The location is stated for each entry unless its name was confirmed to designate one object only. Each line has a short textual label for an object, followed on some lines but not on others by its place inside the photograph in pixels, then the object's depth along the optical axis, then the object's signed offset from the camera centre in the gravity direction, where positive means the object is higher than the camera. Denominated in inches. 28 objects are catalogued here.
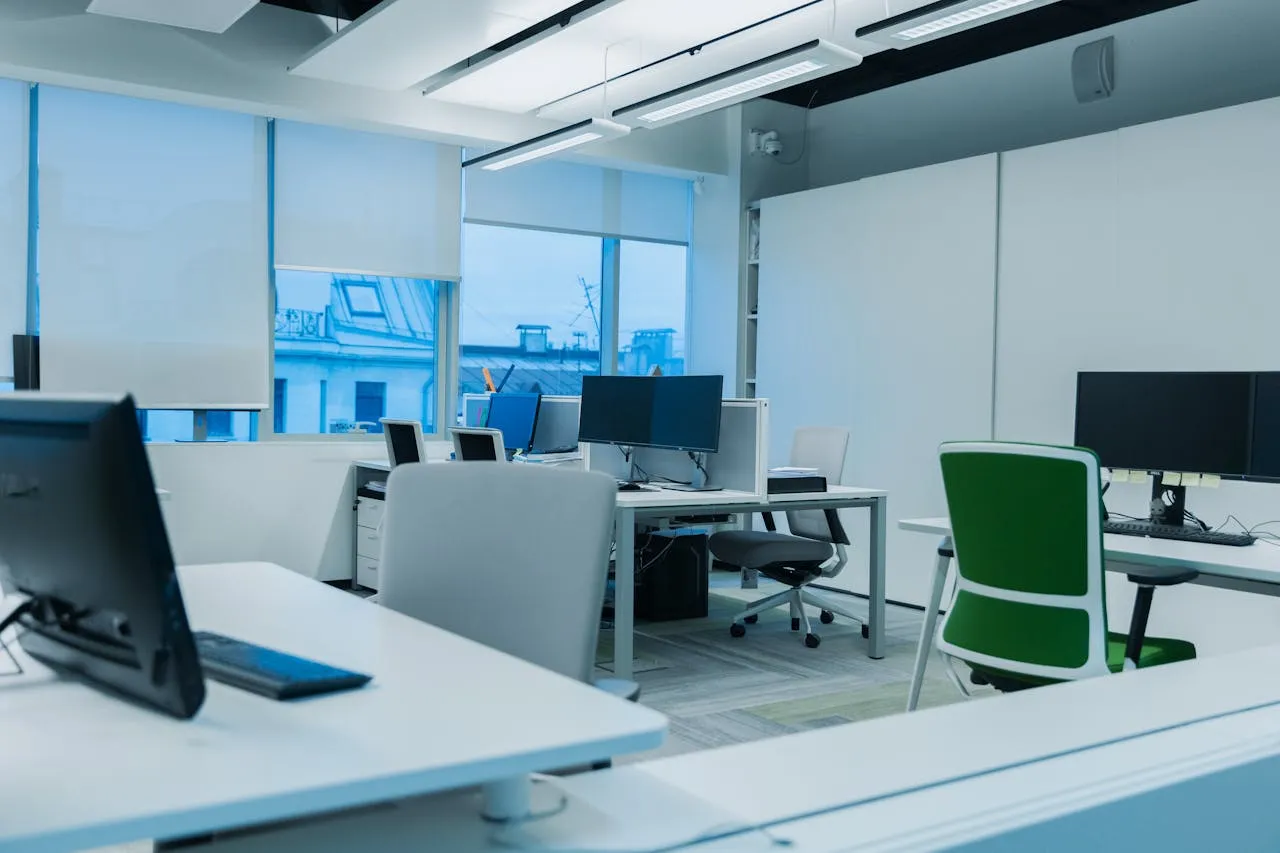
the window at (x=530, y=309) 299.7 +19.2
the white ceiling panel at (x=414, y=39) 201.9 +67.1
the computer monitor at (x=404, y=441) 220.8 -14.2
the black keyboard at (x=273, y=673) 48.7 -14.1
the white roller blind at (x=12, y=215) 233.6 +31.9
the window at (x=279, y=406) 272.4 -9.0
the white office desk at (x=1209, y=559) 120.4 -18.9
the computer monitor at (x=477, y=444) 199.5 -13.2
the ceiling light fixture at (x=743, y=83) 190.9 +57.7
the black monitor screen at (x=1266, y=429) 139.9 -4.3
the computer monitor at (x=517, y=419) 246.7 -9.8
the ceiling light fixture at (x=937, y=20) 170.6 +59.3
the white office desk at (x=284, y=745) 35.7 -14.5
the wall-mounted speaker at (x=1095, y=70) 237.6 +70.5
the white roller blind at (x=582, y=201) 297.0 +50.6
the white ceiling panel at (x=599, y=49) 201.5 +67.3
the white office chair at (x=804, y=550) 211.5 -32.7
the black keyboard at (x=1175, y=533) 137.5 -18.1
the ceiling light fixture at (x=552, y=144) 236.7 +53.7
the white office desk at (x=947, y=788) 45.0 -18.8
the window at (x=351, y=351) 273.7 +5.5
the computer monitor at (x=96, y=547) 41.0 -7.5
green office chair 108.7 -19.2
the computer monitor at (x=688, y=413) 188.4 -5.8
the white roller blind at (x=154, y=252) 237.6 +26.1
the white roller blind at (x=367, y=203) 266.4 +43.0
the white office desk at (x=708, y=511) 173.3 -22.4
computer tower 233.8 -42.6
